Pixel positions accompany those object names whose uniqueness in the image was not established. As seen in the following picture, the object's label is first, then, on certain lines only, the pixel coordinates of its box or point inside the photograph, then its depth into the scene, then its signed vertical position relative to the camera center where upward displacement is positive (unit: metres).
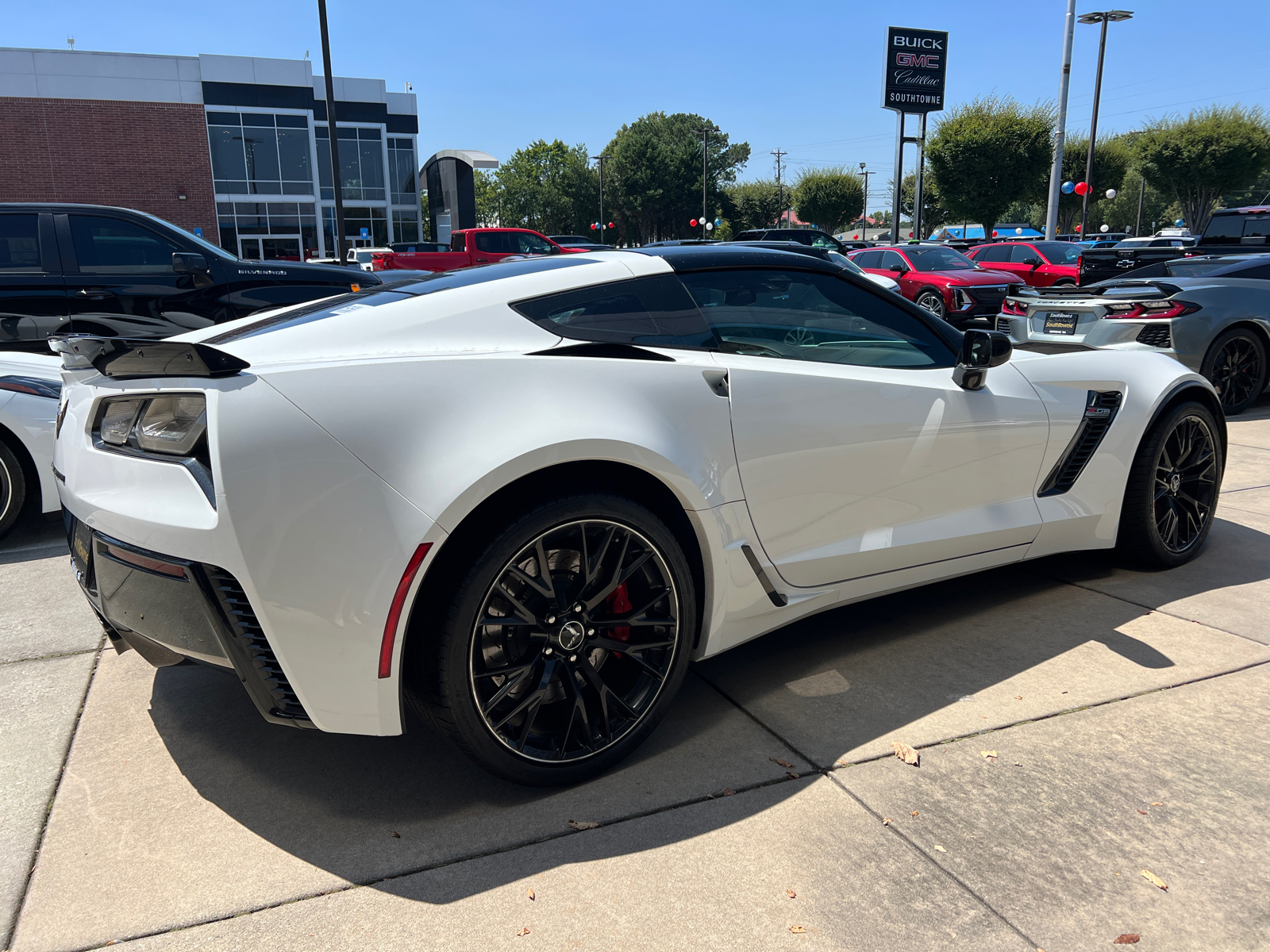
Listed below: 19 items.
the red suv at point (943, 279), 16.09 -0.51
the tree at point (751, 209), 94.75 +4.40
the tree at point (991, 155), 40.84 +4.24
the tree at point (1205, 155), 44.81 +4.64
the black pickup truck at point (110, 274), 7.08 -0.16
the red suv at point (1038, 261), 19.62 -0.24
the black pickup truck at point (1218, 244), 13.55 +0.07
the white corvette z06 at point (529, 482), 2.09 -0.59
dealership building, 38.72 +4.98
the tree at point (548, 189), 88.94 +6.17
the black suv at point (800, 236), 23.48 +0.39
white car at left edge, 4.61 -0.89
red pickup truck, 22.20 +0.09
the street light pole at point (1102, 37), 33.62 +7.95
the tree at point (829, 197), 82.88 +4.88
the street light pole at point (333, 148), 17.41 +2.05
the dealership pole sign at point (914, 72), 41.13 +7.93
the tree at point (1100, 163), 56.69 +5.36
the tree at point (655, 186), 86.19 +6.15
